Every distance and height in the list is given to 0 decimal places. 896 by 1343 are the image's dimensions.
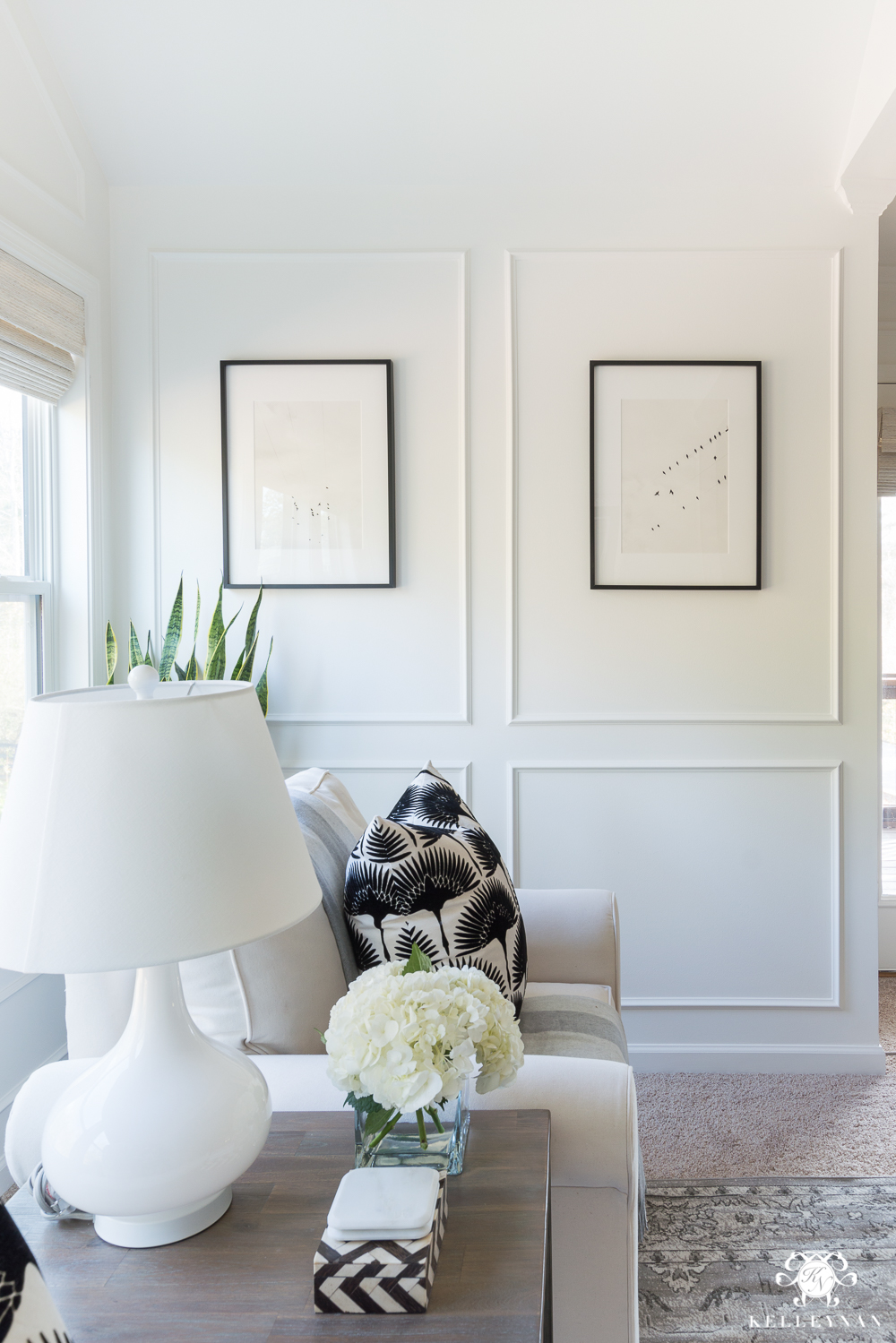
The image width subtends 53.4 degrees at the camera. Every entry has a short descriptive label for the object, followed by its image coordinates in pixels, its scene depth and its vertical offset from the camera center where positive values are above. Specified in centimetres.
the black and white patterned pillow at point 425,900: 139 -40
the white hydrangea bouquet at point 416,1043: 92 -42
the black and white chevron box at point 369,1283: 82 -58
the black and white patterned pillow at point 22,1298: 44 -33
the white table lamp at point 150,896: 78 -22
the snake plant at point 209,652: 246 -1
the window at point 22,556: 231 +25
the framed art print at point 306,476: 260 +51
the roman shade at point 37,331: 214 +81
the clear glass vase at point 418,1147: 100 -57
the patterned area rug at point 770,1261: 164 -124
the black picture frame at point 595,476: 257 +50
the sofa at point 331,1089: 112 -59
